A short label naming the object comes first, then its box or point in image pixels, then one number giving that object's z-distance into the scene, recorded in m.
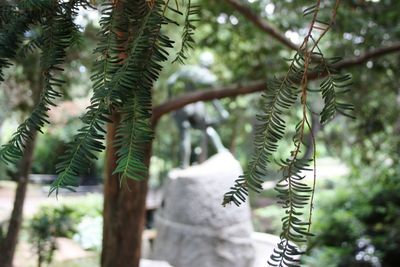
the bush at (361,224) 6.59
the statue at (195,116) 5.45
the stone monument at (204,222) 3.97
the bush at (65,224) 4.58
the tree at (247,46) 2.69
